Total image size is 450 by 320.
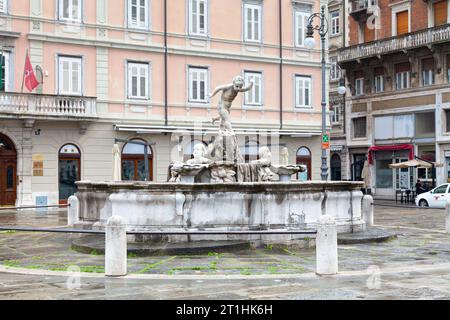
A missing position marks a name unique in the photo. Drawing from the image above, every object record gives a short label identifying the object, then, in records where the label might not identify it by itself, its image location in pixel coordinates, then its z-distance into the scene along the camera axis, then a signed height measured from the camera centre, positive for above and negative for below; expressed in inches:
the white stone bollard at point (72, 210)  744.3 -34.1
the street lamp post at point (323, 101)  1043.9 +139.9
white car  1200.8 -34.4
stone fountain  531.5 -20.9
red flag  1105.2 +177.9
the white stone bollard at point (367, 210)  735.1 -35.2
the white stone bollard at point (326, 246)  409.7 -42.9
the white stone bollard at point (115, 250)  403.9 -43.9
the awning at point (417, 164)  1398.9 +33.2
